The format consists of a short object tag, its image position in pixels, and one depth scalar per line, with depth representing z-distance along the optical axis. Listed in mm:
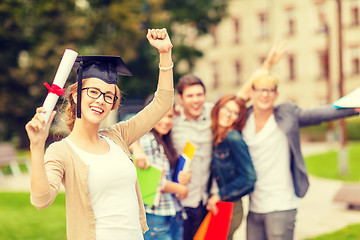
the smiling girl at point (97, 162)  2527
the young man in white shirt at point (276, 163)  4121
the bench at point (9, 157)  15875
